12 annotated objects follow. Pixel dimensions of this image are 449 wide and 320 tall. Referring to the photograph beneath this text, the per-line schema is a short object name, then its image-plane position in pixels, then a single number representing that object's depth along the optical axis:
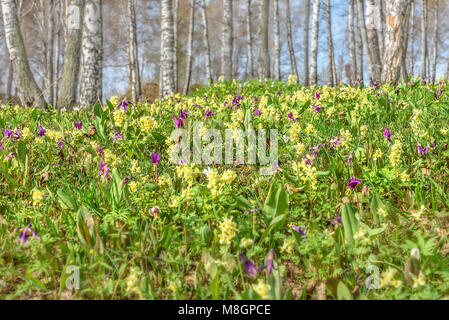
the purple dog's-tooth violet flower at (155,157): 2.87
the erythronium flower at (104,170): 2.84
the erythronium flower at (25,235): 1.91
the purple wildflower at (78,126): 3.88
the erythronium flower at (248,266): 1.85
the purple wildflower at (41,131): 3.75
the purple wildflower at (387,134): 3.23
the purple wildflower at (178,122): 3.61
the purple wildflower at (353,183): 2.49
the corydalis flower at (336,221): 2.23
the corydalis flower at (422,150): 2.86
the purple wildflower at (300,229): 2.15
